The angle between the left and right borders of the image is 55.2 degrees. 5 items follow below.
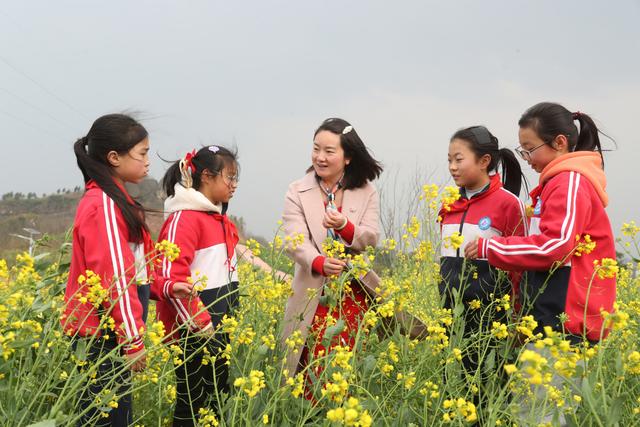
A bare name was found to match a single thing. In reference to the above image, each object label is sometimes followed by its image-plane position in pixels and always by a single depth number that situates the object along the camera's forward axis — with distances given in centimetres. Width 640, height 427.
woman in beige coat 284
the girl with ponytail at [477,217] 268
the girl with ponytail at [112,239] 212
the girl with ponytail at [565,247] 227
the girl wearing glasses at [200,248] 250
